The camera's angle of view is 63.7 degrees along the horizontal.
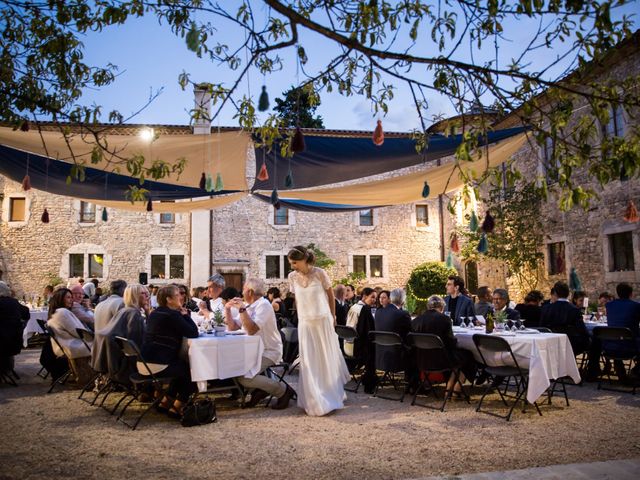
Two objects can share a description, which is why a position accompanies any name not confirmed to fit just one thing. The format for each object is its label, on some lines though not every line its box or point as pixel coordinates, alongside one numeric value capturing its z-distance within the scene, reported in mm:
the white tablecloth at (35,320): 10301
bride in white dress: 5168
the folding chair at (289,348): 6519
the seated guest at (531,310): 7141
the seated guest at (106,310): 5672
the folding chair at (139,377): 4461
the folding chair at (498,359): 4746
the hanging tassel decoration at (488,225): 3895
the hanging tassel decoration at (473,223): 4468
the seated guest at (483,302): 6930
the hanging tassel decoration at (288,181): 5244
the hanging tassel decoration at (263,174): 5504
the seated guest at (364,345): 6227
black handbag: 4578
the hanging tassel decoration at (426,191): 5623
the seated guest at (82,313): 6879
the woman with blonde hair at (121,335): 5086
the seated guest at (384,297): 6917
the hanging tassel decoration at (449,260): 6312
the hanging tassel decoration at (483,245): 4443
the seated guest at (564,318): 6523
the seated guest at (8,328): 6645
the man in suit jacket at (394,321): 5922
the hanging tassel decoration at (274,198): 6152
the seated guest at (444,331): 5449
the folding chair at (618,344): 5844
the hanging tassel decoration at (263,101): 3008
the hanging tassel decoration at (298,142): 3621
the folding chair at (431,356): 5211
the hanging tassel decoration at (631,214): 5219
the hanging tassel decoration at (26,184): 5098
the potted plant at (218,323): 5383
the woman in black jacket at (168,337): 4621
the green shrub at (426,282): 19156
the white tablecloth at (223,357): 4789
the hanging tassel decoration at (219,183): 5186
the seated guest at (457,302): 7078
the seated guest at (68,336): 6293
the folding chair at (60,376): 6289
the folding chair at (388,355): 5762
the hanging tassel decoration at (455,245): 6047
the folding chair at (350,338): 6346
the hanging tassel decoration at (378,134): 4117
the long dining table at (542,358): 4871
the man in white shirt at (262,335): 5266
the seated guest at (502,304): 6289
